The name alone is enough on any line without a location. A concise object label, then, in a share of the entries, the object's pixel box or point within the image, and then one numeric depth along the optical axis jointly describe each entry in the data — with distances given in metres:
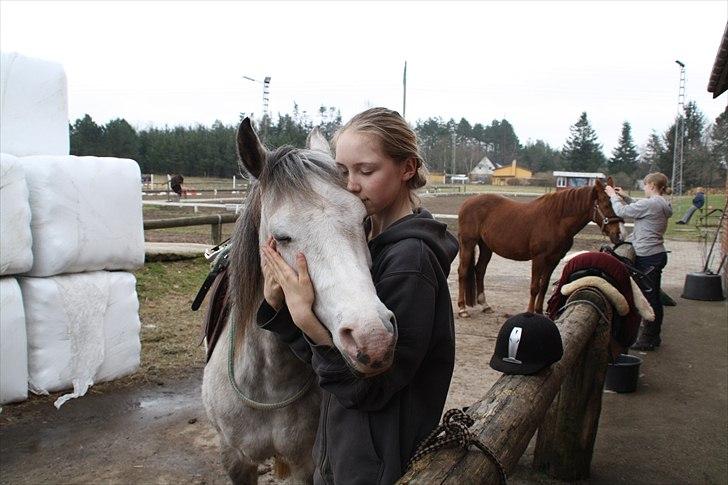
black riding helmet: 1.94
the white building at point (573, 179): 53.34
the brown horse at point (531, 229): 7.18
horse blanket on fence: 3.27
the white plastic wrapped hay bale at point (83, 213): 3.93
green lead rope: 1.99
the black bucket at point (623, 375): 4.52
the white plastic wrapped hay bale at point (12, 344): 3.75
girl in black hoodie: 1.21
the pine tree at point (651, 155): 54.54
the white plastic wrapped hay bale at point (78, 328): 3.99
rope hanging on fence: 1.24
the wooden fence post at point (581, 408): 3.12
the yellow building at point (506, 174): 69.88
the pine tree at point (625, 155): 67.94
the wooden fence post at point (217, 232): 9.08
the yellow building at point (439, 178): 61.92
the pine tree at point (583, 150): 68.94
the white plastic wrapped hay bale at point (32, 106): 3.97
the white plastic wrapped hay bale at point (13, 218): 3.63
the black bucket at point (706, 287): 8.09
